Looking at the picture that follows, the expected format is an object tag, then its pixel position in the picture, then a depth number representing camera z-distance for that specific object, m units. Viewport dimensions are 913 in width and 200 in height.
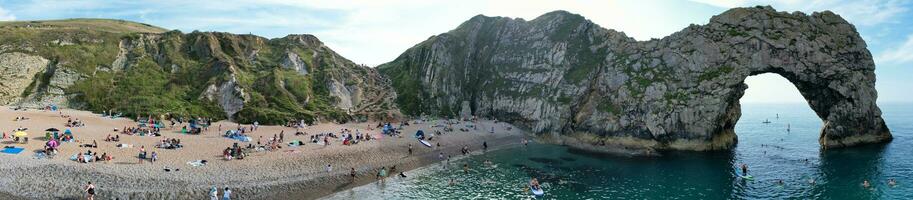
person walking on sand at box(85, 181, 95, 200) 36.00
